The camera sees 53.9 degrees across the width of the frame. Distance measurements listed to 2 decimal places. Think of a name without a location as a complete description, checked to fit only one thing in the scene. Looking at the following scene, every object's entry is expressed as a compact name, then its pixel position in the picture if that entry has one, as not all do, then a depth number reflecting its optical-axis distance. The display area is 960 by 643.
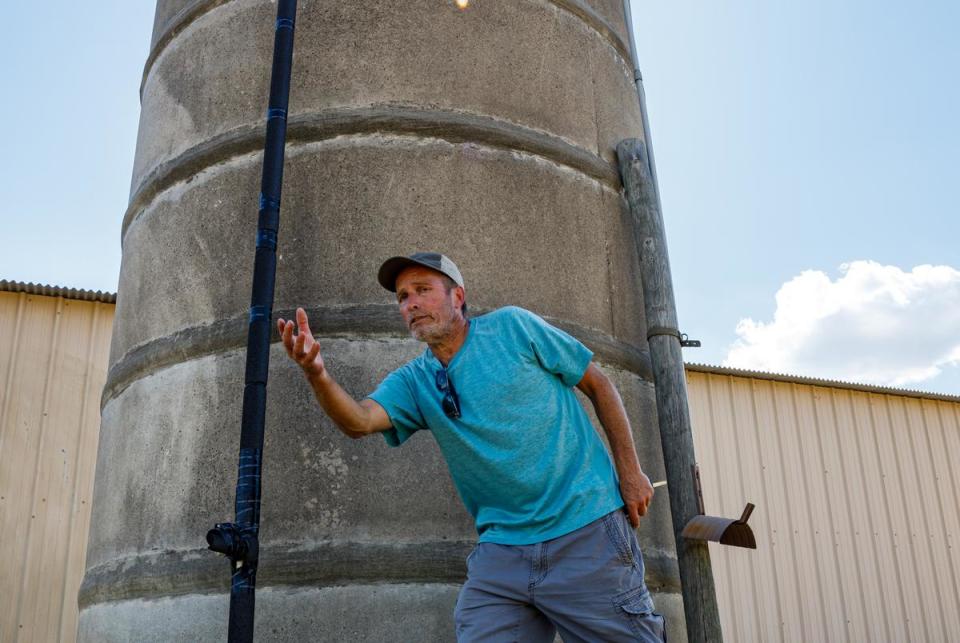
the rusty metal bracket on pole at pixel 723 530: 3.88
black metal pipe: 3.07
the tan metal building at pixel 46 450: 10.13
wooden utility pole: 4.09
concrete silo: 3.61
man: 2.72
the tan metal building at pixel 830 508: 12.87
